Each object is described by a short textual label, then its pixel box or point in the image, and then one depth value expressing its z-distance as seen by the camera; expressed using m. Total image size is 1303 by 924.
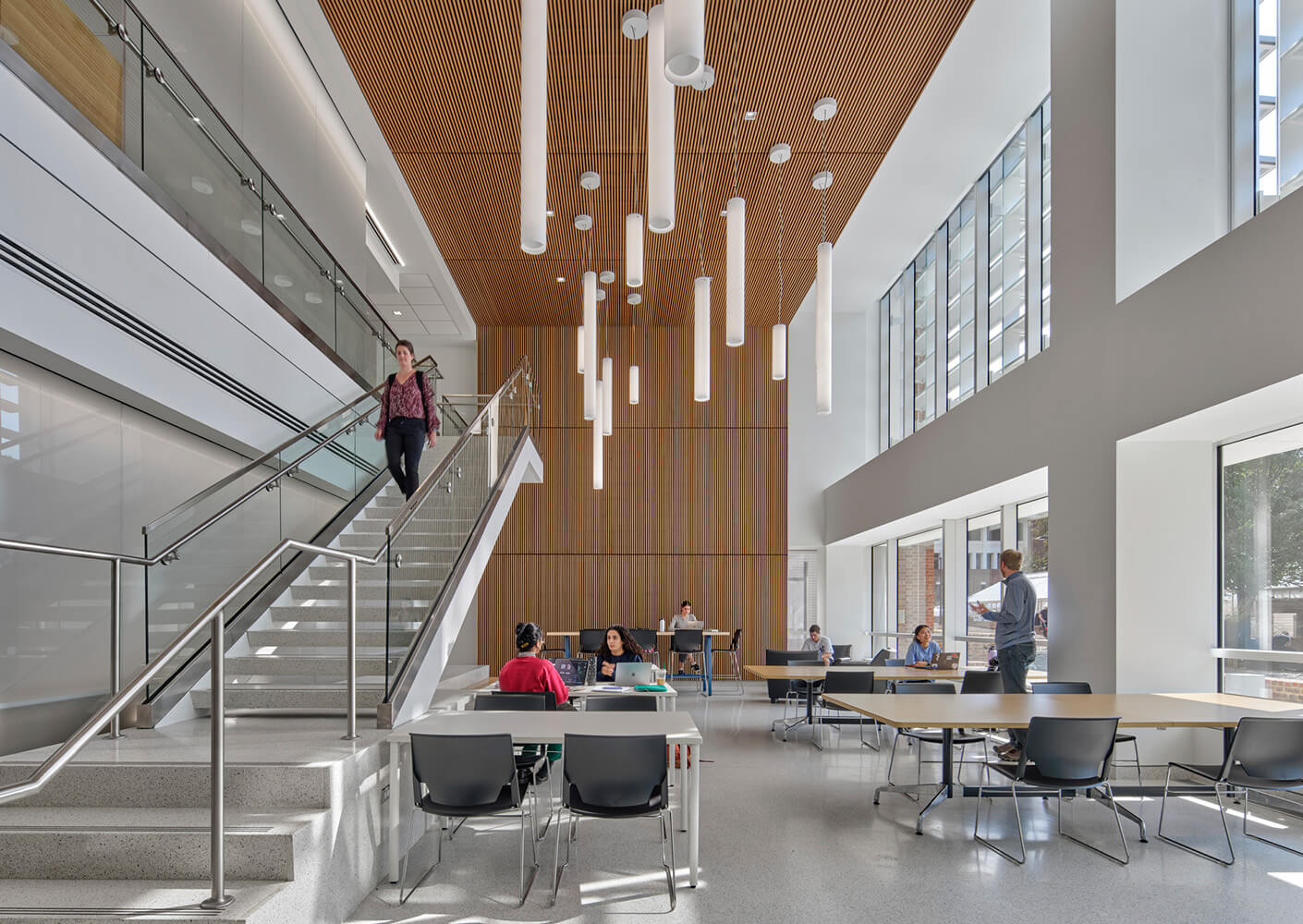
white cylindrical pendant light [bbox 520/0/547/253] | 4.84
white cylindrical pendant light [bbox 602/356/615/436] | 11.23
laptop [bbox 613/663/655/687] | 7.01
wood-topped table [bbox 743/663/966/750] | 8.64
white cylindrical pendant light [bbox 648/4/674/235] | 4.78
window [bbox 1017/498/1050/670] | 9.90
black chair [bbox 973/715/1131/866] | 4.77
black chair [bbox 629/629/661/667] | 13.39
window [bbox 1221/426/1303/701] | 6.19
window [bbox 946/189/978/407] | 11.69
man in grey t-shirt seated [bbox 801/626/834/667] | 10.96
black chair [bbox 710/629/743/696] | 13.27
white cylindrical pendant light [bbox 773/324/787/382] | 8.59
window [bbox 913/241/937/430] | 13.31
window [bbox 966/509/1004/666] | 11.61
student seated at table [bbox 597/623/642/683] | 8.02
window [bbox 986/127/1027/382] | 10.07
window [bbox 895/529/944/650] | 13.58
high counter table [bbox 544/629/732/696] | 12.55
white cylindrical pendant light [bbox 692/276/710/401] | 7.87
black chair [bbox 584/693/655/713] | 5.88
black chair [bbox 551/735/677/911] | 4.22
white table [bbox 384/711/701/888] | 4.44
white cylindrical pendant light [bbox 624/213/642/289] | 6.33
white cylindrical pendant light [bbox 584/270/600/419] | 8.39
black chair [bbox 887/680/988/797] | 6.65
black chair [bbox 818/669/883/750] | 8.14
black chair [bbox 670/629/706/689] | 12.58
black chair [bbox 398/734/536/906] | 4.22
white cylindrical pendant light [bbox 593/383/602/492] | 11.72
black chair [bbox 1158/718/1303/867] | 4.69
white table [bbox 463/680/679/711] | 6.47
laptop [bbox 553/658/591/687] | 8.05
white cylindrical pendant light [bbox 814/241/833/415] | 7.33
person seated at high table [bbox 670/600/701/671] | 13.20
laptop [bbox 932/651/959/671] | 9.53
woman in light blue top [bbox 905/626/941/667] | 10.16
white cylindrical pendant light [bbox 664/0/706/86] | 3.41
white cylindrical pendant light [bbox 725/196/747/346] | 6.73
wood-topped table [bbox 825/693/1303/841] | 4.98
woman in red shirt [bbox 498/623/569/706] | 6.14
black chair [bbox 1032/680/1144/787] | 6.61
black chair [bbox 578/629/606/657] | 13.18
